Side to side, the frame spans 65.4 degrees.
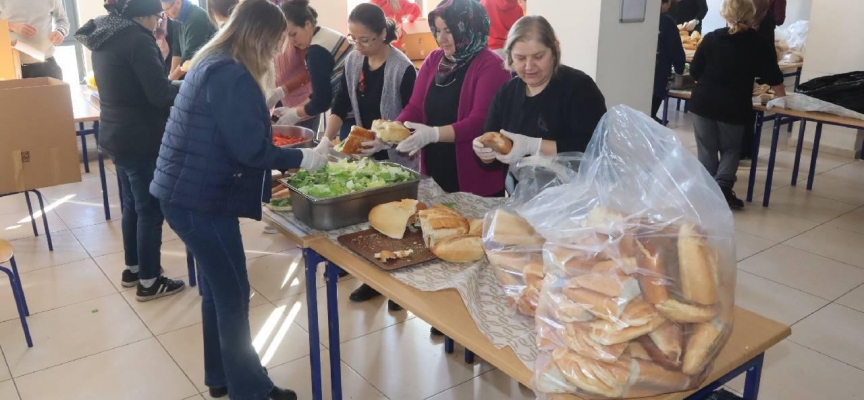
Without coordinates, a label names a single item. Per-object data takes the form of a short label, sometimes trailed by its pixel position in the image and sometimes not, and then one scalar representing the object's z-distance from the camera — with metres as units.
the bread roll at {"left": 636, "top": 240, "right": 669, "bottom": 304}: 1.20
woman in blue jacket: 1.86
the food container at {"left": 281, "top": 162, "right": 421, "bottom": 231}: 2.03
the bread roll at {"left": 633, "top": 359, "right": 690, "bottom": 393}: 1.19
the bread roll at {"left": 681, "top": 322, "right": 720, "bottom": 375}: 1.20
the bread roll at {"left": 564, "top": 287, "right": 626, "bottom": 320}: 1.19
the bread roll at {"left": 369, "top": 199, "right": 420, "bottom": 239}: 1.95
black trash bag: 4.06
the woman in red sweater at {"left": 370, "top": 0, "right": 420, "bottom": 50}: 5.72
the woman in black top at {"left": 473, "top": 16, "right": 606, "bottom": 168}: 2.17
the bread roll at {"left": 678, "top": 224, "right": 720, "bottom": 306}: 1.20
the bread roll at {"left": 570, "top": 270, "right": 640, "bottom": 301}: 1.20
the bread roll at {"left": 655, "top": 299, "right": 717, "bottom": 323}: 1.19
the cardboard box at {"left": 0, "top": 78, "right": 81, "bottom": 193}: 3.01
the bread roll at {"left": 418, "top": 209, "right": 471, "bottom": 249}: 1.85
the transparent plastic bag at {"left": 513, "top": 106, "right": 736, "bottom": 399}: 1.19
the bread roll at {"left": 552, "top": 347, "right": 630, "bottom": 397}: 1.18
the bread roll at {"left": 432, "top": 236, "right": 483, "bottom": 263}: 1.78
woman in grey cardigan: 2.80
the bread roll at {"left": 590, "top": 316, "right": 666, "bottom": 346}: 1.18
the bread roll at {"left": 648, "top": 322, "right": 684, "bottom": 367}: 1.19
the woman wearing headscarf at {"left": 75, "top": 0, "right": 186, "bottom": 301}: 2.72
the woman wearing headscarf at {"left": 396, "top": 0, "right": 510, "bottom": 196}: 2.55
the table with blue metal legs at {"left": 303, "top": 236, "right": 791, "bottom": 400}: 1.36
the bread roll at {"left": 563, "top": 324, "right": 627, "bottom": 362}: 1.19
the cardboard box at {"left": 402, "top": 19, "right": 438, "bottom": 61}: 5.70
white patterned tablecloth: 1.44
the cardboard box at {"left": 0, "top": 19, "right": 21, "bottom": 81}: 3.99
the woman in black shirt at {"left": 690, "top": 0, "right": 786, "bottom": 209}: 3.99
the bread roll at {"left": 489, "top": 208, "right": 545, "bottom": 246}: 1.56
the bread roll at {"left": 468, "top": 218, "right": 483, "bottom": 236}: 1.86
